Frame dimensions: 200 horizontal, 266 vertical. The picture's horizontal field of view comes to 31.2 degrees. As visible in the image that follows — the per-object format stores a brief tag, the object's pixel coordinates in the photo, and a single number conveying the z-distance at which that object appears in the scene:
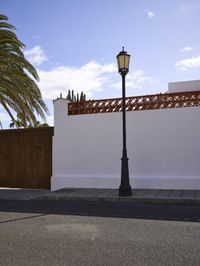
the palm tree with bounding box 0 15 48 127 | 14.95
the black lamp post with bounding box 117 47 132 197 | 10.62
